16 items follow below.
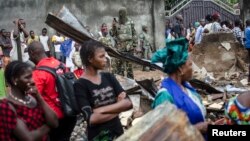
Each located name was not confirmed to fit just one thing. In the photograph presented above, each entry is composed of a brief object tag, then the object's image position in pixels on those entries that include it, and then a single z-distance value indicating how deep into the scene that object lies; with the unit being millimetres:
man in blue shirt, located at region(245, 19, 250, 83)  9830
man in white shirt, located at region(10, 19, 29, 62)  10635
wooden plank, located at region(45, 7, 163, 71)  5338
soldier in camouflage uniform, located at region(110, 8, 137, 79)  8476
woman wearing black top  3454
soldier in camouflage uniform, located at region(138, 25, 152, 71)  13492
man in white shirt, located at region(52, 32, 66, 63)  11952
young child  6735
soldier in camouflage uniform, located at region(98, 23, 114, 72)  7663
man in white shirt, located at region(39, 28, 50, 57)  12067
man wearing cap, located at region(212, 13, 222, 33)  11652
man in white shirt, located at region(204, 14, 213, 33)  11895
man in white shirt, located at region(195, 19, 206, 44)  12418
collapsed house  2415
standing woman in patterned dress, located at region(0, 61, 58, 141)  2974
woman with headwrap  3138
